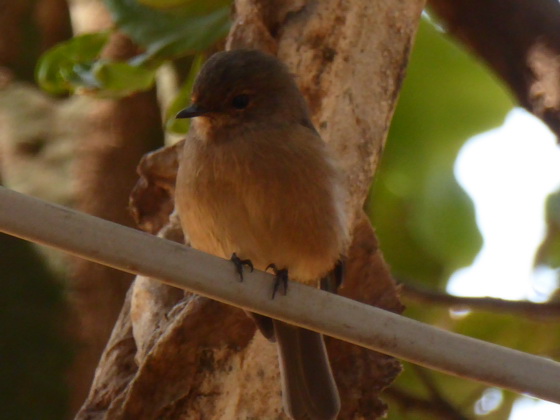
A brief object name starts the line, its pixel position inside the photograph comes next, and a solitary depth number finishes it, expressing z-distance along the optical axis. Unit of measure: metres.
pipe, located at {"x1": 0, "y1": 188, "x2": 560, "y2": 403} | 3.46
